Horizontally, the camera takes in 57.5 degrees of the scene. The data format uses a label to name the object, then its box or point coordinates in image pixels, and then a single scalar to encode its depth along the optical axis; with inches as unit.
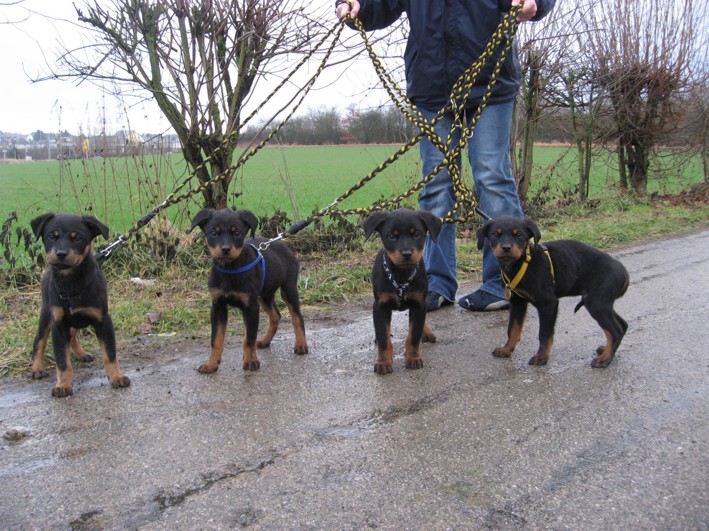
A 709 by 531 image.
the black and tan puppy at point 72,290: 138.6
